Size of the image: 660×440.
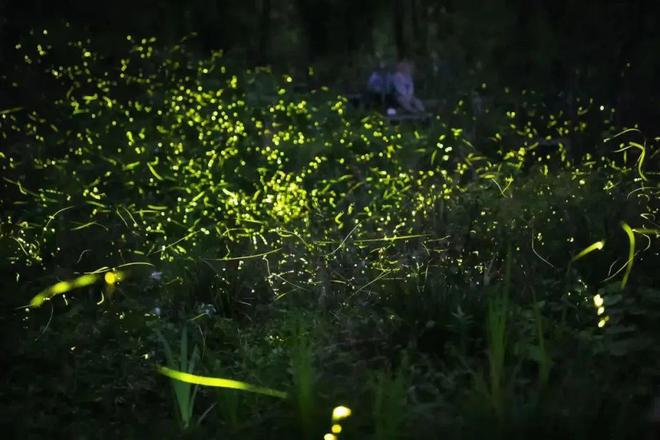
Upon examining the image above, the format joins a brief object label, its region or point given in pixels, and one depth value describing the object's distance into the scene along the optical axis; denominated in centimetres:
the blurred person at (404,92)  1673
